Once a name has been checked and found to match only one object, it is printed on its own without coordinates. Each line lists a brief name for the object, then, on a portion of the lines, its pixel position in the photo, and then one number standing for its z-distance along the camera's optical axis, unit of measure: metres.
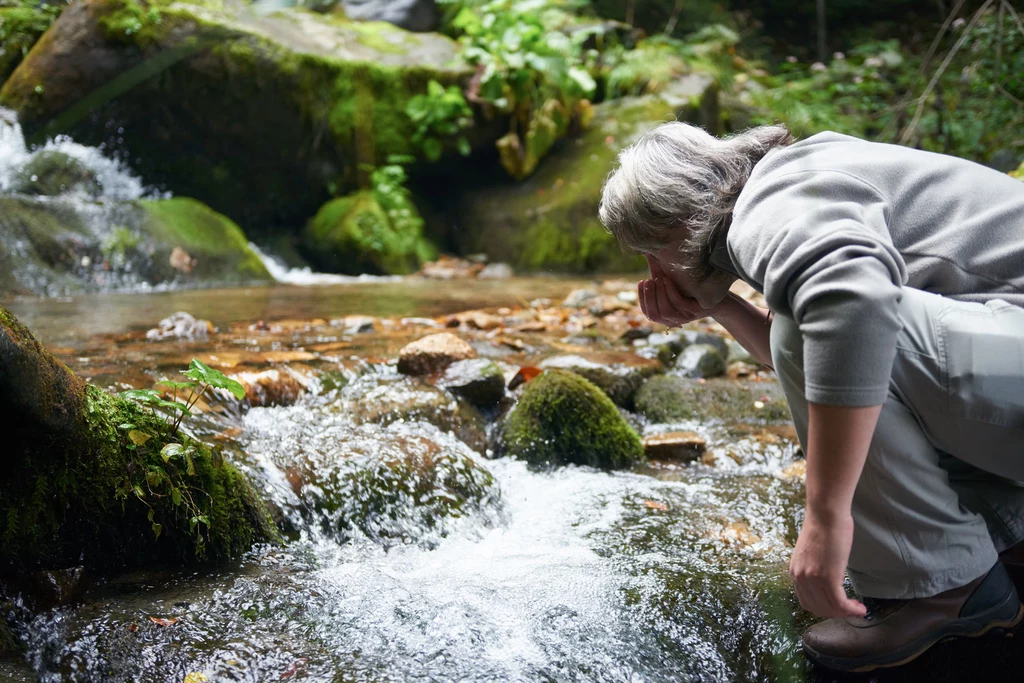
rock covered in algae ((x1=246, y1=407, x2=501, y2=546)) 2.22
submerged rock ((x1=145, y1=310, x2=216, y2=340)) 3.86
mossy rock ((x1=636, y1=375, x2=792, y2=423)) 3.27
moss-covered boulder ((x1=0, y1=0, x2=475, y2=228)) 6.94
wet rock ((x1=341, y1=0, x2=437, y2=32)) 9.85
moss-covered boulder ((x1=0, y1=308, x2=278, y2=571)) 1.53
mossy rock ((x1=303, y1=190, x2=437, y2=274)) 7.81
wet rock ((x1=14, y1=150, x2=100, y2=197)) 6.55
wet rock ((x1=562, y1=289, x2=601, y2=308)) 5.49
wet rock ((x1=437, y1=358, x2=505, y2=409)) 3.12
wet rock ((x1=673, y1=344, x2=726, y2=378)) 3.82
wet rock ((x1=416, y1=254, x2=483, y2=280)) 7.93
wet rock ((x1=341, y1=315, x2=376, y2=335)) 4.27
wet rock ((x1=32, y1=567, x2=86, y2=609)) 1.58
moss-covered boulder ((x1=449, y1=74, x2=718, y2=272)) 8.13
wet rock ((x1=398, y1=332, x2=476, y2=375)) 3.29
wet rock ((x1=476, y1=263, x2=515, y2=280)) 8.02
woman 1.10
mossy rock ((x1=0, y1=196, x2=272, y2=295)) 5.52
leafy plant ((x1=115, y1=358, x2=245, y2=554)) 1.72
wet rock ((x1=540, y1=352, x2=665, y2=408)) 3.38
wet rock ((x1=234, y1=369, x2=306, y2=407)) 2.95
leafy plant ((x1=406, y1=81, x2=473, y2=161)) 8.35
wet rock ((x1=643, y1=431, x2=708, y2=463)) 2.84
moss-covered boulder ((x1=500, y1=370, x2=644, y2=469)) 2.80
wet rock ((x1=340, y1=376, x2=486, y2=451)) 2.89
